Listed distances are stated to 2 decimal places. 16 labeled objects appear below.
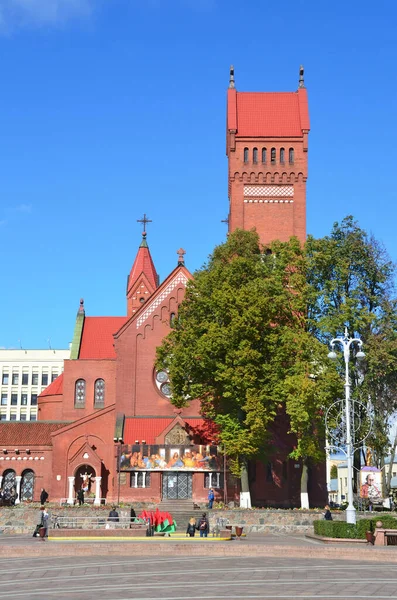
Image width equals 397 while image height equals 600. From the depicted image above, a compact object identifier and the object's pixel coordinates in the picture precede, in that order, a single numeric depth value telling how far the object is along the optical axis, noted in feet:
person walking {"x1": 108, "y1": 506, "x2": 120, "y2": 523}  141.18
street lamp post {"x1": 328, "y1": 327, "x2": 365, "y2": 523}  118.57
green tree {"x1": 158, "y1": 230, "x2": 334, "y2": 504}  163.32
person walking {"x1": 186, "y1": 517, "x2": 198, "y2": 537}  128.98
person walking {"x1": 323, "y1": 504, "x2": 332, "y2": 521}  140.88
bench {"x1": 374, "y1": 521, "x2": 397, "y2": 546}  112.57
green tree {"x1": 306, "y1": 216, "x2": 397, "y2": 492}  163.53
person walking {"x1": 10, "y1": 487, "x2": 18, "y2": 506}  202.82
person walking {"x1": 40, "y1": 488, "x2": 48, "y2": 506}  169.65
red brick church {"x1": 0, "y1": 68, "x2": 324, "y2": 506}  189.57
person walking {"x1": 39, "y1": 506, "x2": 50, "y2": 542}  126.62
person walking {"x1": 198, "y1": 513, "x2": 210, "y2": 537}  127.54
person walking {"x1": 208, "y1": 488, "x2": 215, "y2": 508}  174.15
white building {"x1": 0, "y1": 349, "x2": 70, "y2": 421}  431.84
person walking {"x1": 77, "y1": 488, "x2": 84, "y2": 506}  178.60
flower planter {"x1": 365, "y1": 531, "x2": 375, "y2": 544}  111.24
